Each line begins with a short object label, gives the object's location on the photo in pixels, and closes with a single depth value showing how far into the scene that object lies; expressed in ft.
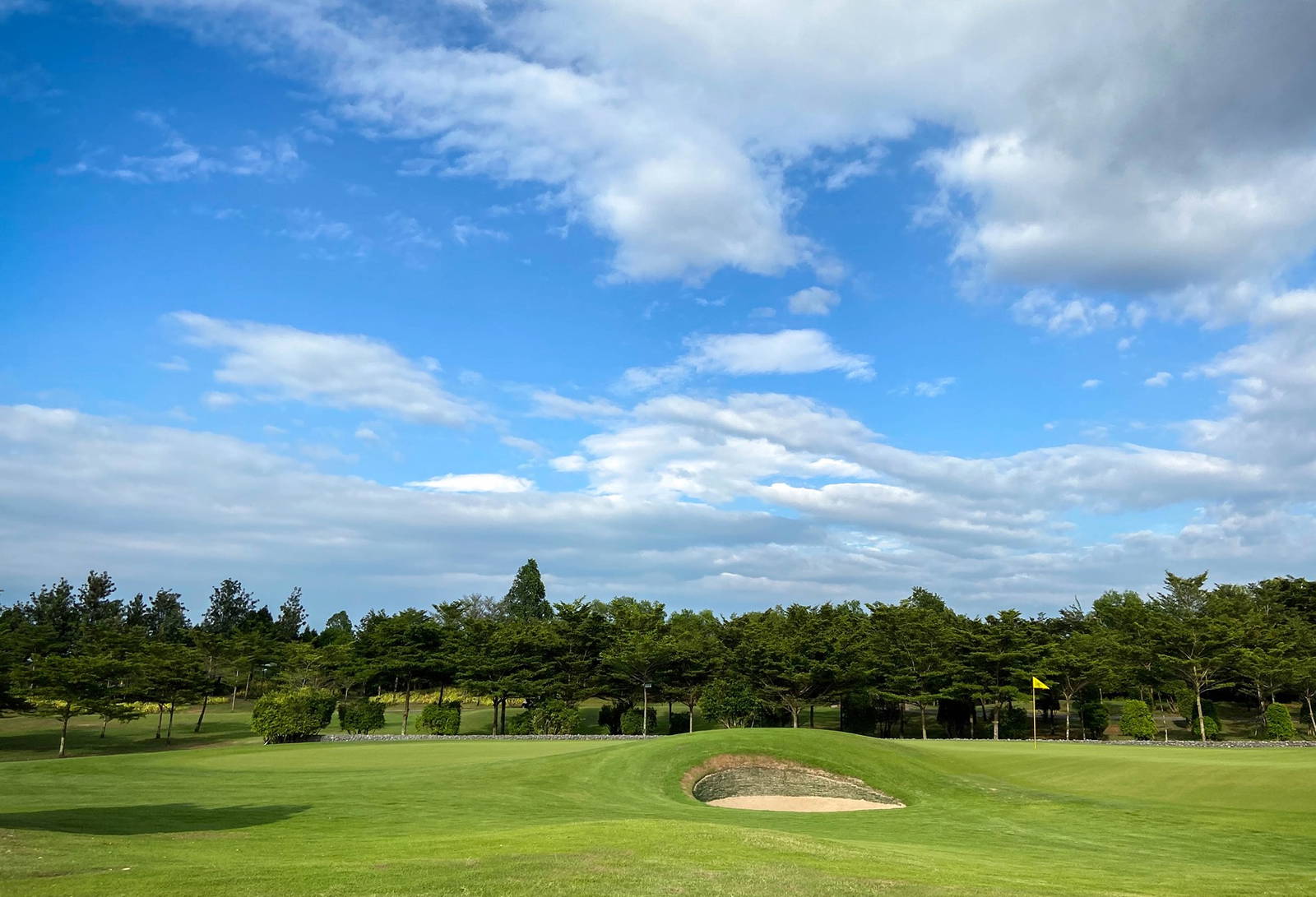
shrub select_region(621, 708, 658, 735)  225.97
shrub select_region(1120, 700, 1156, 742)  196.44
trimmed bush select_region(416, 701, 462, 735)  194.39
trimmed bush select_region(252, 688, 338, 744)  163.73
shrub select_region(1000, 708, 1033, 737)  220.43
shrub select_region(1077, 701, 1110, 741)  217.97
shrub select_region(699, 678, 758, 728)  207.31
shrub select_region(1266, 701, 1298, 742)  195.11
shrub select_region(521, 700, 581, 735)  197.77
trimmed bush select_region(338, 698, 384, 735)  190.80
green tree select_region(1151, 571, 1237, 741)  205.26
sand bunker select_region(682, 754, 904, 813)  100.01
